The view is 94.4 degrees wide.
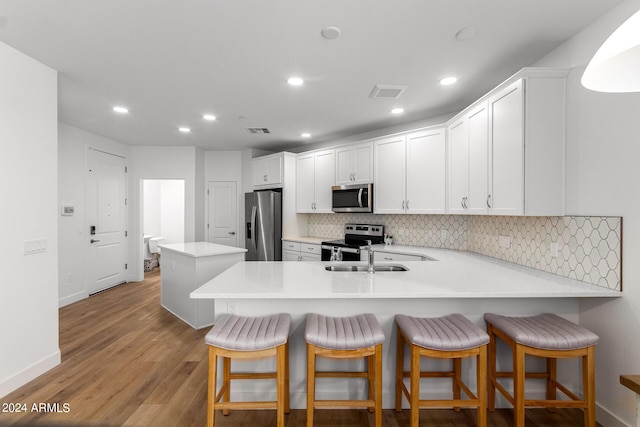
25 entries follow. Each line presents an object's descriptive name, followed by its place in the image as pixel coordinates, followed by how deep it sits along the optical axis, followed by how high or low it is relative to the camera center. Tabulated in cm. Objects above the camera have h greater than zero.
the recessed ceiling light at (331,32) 195 +120
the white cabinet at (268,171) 514 +74
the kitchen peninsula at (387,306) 194 -64
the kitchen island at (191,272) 340 -73
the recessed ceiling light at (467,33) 195 +121
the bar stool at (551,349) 161 -75
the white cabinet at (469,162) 260 +49
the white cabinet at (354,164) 418 +71
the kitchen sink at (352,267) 251 -48
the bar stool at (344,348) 160 -75
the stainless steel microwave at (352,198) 410 +21
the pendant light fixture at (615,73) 84 +40
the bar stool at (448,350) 161 -76
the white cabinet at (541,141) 210 +51
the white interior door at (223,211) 584 +1
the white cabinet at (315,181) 470 +52
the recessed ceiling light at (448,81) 269 +122
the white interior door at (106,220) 468 -15
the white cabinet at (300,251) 452 -63
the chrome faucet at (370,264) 228 -41
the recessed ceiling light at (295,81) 269 +121
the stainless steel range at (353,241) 405 -44
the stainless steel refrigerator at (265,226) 499 -25
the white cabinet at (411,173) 342 +49
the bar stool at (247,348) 158 -73
